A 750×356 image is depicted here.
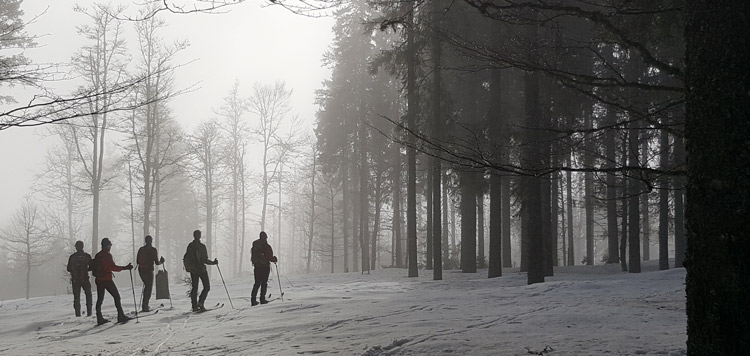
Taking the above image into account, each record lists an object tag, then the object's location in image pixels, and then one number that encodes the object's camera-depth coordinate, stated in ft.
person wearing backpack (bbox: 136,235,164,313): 50.31
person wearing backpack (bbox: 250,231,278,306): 49.85
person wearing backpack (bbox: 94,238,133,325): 42.83
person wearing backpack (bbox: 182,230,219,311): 47.98
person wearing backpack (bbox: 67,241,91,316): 50.29
